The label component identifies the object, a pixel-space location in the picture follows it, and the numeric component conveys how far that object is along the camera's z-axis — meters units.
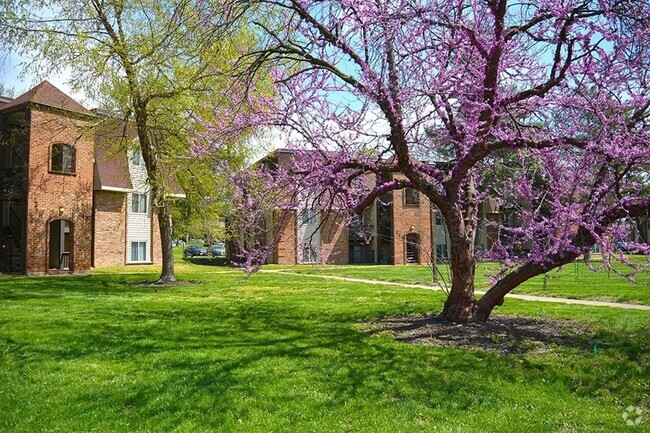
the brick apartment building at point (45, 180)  20.73
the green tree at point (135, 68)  15.49
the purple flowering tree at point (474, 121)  6.82
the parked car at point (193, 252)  50.31
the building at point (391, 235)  35.41
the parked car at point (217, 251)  49.66
